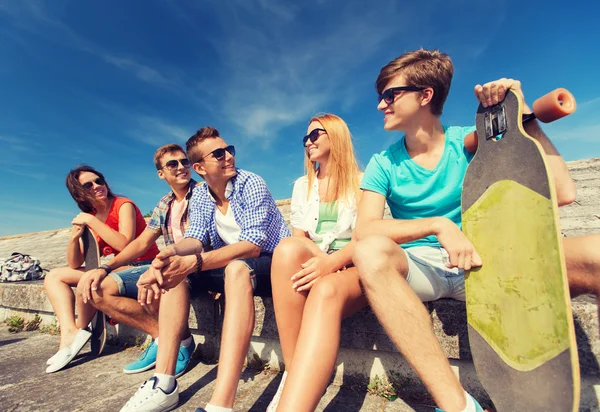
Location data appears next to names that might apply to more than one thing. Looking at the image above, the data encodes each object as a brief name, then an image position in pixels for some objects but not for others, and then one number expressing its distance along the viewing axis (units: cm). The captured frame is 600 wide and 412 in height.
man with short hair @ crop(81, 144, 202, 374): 261
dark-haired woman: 293
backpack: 446
